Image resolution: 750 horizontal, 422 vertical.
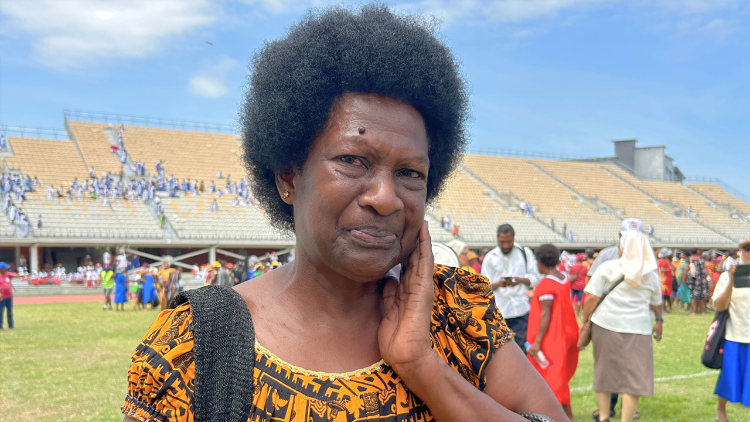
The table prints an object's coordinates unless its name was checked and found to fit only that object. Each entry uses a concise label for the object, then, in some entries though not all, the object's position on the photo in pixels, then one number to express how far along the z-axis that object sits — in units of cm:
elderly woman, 152
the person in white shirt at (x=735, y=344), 594
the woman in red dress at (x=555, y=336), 595
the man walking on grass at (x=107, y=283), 1897
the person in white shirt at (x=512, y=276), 694
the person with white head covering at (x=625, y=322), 575
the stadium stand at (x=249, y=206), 2986
